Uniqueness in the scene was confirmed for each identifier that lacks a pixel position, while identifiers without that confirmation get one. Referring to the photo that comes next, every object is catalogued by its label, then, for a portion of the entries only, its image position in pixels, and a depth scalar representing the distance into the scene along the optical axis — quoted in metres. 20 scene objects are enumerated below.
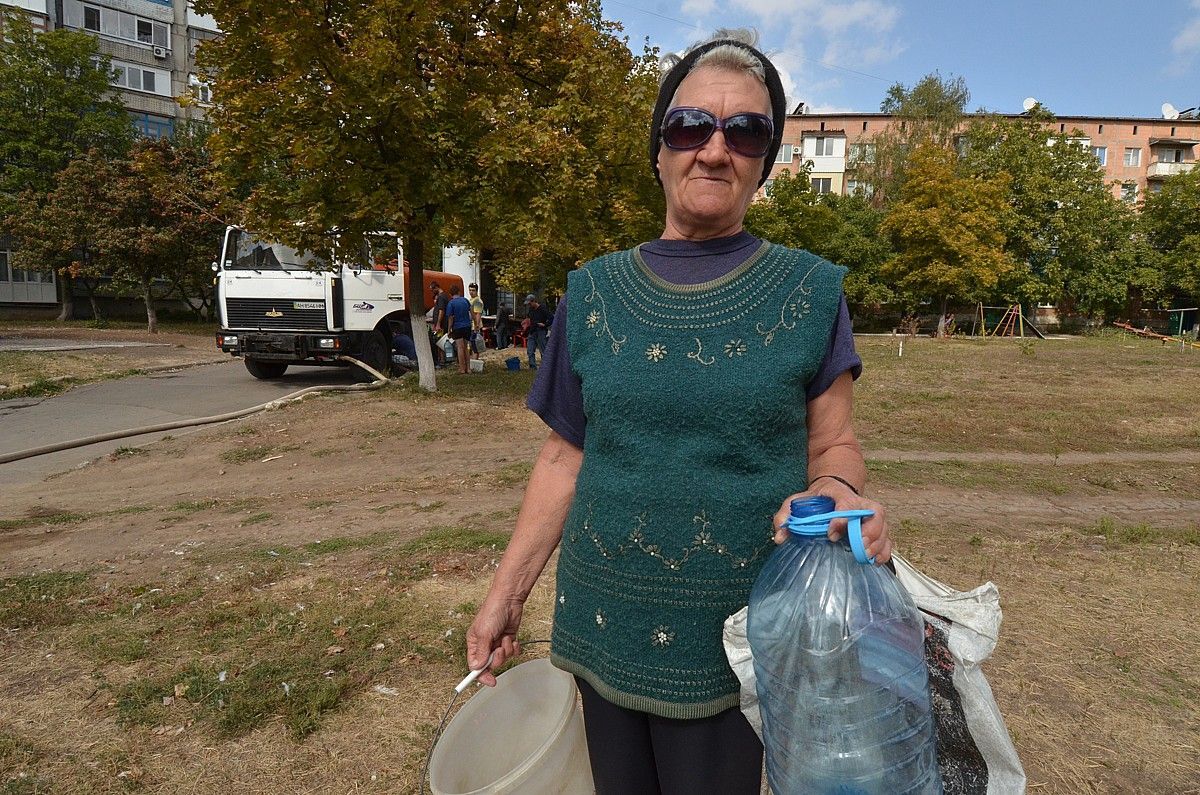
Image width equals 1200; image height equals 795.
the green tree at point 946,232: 35.19
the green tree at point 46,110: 29.55
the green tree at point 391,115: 9.56
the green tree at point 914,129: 43.41
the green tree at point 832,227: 33.12
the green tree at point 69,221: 26.19
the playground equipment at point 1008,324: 38.34
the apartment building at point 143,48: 35.66
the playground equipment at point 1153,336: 26.47
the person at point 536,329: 17.23
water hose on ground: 8.09
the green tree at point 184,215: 25.98
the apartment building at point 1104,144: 55.78
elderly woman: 1.40
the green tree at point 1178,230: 39.91
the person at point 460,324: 15.16
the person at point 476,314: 18.47
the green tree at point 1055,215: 39.59
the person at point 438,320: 17.17
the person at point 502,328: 24.69
